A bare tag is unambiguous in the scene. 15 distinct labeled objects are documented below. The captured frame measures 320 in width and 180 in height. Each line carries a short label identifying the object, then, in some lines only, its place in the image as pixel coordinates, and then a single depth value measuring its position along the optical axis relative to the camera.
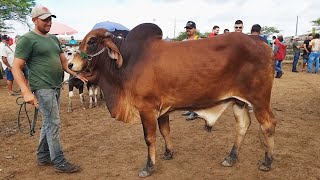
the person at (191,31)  6.25
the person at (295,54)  15.27
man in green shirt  3.57
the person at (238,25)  6.28
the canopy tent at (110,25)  10.48
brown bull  3.74
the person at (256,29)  6.18
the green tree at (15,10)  15.57
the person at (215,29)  8.35
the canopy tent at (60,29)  13.18
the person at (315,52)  14.30
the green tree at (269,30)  41.00
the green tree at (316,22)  27.59
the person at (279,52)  12.91
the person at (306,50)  15.33
